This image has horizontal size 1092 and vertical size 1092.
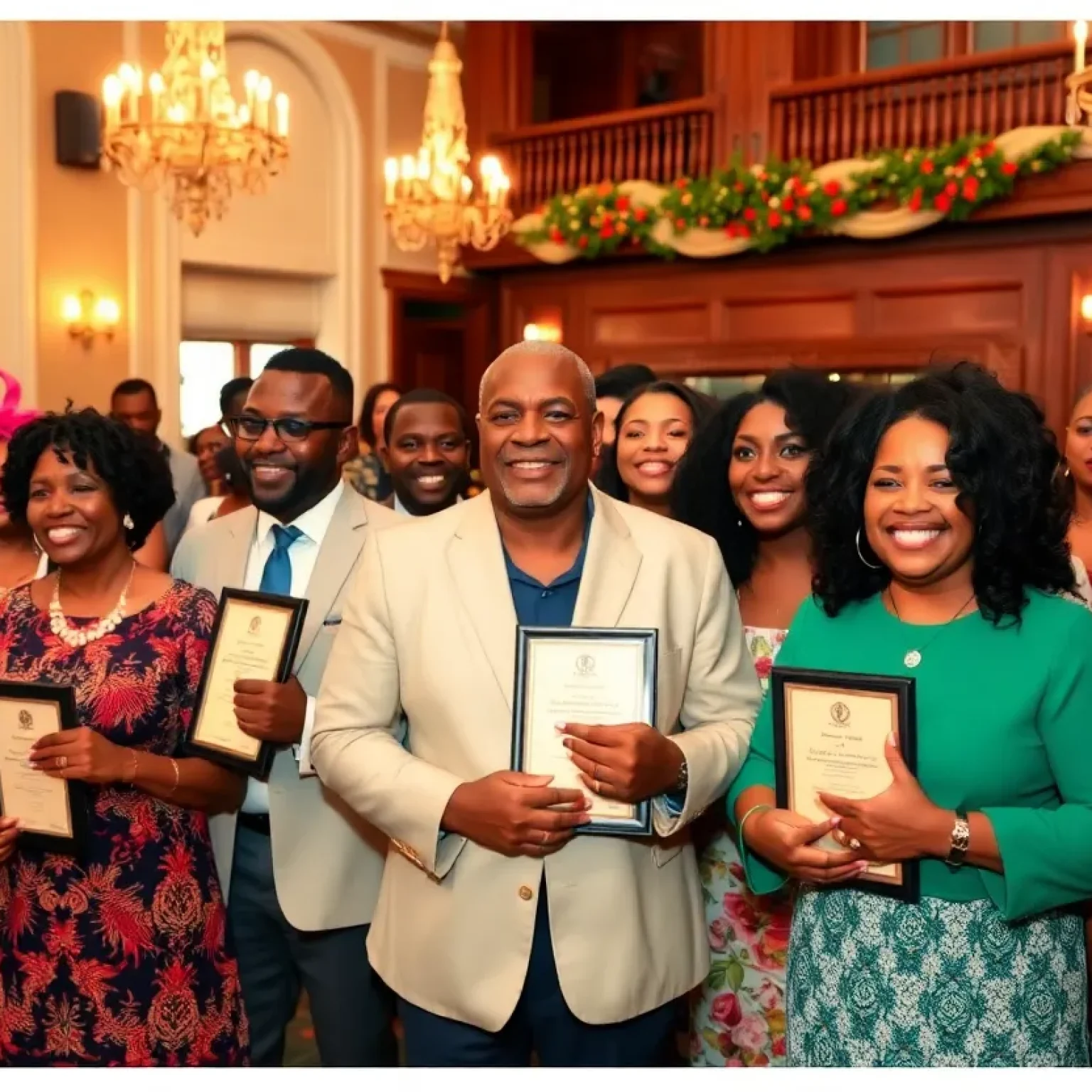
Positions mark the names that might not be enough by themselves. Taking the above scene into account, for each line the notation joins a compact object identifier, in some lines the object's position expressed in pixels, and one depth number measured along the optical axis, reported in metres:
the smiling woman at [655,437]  3.50
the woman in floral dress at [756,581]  2.77
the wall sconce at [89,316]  9.34
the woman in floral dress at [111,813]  2.52
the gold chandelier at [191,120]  6.65
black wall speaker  9.12
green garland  8.48
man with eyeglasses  2.76
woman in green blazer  2.00
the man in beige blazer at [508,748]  2.26
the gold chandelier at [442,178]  8.15
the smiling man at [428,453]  4.02
